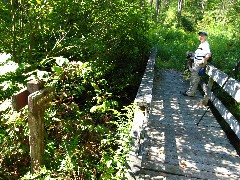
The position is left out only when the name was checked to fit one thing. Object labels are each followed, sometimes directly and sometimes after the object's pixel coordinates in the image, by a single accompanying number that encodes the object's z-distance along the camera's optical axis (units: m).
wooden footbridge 4.02
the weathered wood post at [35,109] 2.61
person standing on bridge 7.47
